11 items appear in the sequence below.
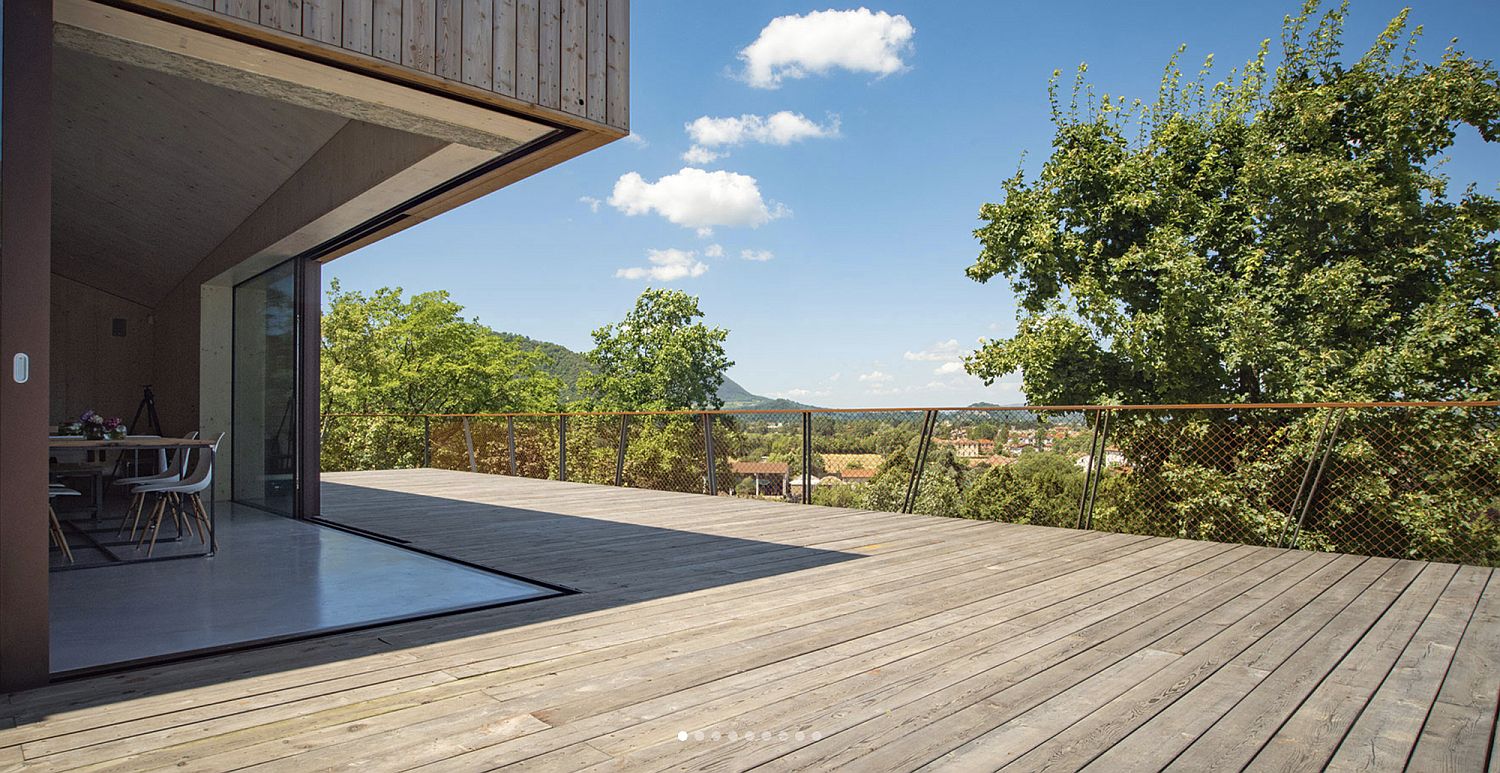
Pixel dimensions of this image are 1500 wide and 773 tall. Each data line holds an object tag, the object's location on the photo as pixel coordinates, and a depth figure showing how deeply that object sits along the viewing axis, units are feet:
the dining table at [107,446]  14.79
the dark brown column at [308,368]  19.77
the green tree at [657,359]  102.47
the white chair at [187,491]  14.84
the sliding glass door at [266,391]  20.47
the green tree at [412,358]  85.05
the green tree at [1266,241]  37.35
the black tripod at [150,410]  27.48
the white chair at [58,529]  13.59
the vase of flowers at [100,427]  17.11
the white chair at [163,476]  15.56
